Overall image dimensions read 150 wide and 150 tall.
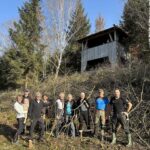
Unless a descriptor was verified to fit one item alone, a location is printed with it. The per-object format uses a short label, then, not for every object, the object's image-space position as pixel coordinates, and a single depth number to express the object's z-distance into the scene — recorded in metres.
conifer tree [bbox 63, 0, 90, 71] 15.08
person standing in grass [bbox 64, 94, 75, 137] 5.75
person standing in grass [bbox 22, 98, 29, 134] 5.65
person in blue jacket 5.51
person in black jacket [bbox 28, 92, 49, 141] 5.44
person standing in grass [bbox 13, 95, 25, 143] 5.51
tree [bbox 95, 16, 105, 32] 26.00
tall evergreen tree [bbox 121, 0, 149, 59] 10.86
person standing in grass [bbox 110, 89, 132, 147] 5.14
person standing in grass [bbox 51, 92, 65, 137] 5.62
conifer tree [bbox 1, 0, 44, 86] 12.75
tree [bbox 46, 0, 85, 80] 14.61
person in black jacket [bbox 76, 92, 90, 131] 5.68
